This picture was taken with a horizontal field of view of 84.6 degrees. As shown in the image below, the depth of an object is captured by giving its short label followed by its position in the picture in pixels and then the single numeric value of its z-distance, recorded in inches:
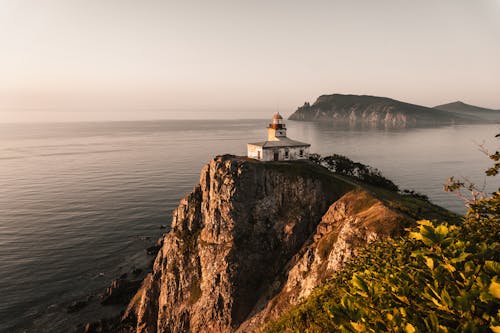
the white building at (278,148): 2970.0
